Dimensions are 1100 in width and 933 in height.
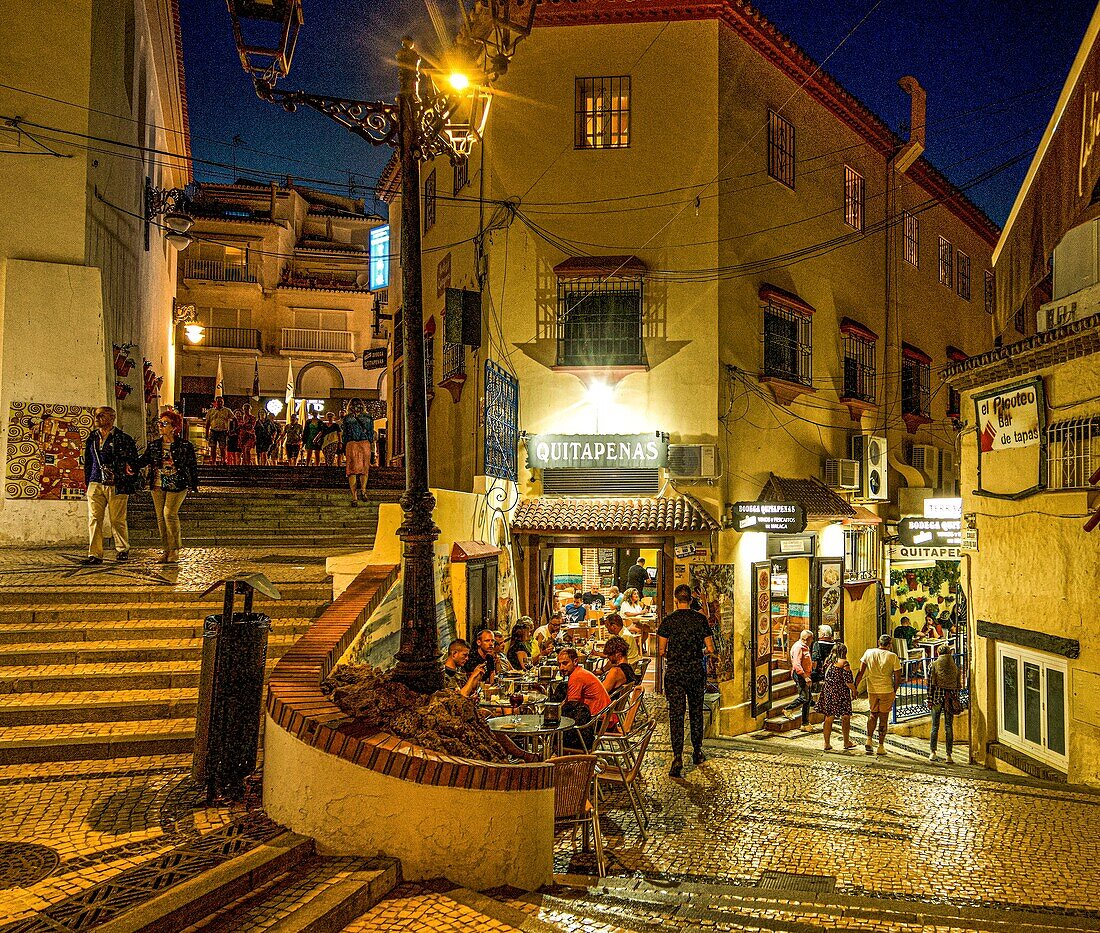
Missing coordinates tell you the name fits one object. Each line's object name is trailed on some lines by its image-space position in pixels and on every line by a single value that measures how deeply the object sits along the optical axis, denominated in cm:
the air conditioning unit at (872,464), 1952
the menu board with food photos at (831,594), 1861
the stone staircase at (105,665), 626
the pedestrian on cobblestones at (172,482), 1100
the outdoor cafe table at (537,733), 718
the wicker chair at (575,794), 631
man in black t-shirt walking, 917
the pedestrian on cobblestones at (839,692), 1295
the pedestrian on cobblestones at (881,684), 1285
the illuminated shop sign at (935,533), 1797
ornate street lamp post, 637
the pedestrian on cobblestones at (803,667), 1595
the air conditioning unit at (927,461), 2258
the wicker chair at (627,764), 712
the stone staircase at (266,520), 1398
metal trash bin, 558
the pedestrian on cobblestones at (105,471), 1022
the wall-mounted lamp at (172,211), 1698
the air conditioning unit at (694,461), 1558
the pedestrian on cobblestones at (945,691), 1324
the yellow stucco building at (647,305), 1576
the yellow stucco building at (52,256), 1220
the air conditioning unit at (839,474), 1852
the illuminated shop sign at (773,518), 1552
